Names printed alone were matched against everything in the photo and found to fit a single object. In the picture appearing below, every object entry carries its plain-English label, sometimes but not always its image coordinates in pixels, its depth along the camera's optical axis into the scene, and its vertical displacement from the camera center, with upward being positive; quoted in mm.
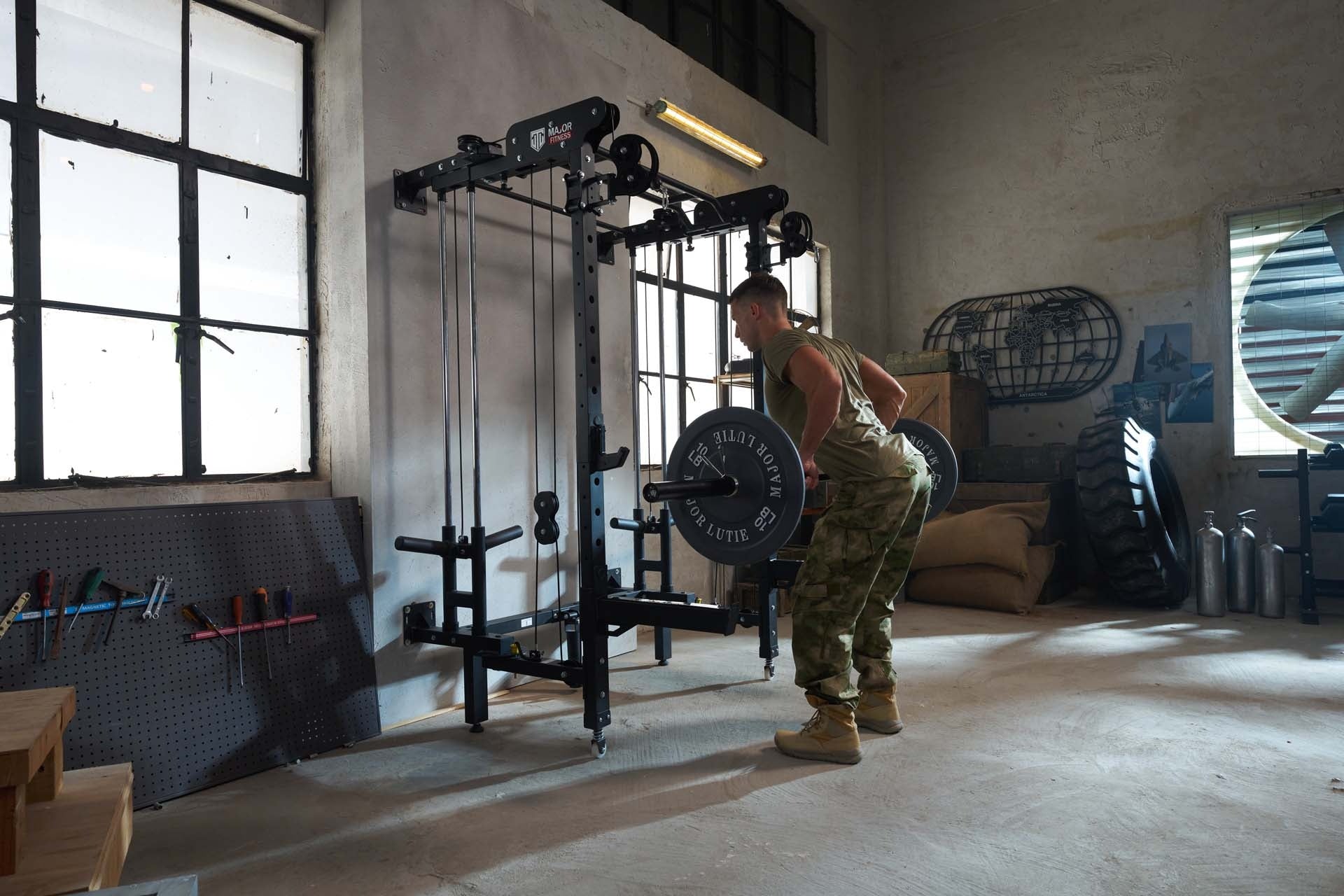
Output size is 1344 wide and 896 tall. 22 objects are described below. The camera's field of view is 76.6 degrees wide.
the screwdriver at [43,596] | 2299 -372
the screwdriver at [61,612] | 2316 -423
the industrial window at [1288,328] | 5641 +758
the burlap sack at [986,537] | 5164 -584
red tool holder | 2605 -553
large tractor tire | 5020 -463
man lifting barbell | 2652 -218
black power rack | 2789 -114
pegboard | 2346 -579
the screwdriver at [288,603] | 2832 -494
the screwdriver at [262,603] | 2762 -481
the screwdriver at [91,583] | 2395 -355
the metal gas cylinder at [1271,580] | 4945 -819
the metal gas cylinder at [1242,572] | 5117 -799
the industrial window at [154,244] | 2570 +718
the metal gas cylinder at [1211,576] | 5102 -818
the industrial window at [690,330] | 5020 +751
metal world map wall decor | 6449 +800
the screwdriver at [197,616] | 2604 -489
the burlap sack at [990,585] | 5188 -885
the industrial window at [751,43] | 5410 +2839
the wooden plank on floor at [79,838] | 1224 -611
